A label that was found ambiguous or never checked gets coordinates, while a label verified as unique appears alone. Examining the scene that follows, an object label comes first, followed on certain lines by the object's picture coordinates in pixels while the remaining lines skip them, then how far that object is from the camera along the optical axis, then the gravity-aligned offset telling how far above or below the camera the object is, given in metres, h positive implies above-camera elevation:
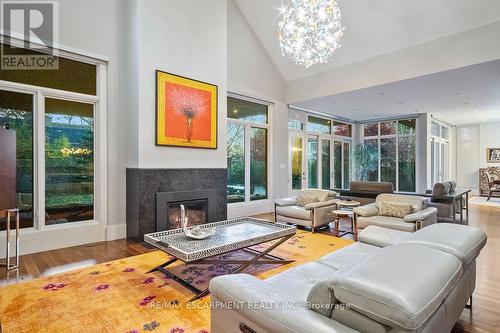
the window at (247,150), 6.68 +0.41
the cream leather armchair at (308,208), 5.05 -0.81
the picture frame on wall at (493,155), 11.23 +0.45
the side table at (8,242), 3.18 -0.91
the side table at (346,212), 4.71 -0.82
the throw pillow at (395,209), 4.35 -0.70
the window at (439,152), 10.09 +0.54
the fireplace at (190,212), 4.76 -0.84
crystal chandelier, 3.29 +1.73
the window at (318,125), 9.02 +1.41
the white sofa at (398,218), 3.96 -0.77
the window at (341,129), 10.14 +1.43
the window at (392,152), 9.72 +0.52
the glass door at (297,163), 8.25 +0.10
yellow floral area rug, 2.16 -1.24
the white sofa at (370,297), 1.00 -0.54
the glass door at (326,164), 9.50 +0.08
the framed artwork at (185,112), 4.64 +0.99
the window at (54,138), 3.93 +0.44
